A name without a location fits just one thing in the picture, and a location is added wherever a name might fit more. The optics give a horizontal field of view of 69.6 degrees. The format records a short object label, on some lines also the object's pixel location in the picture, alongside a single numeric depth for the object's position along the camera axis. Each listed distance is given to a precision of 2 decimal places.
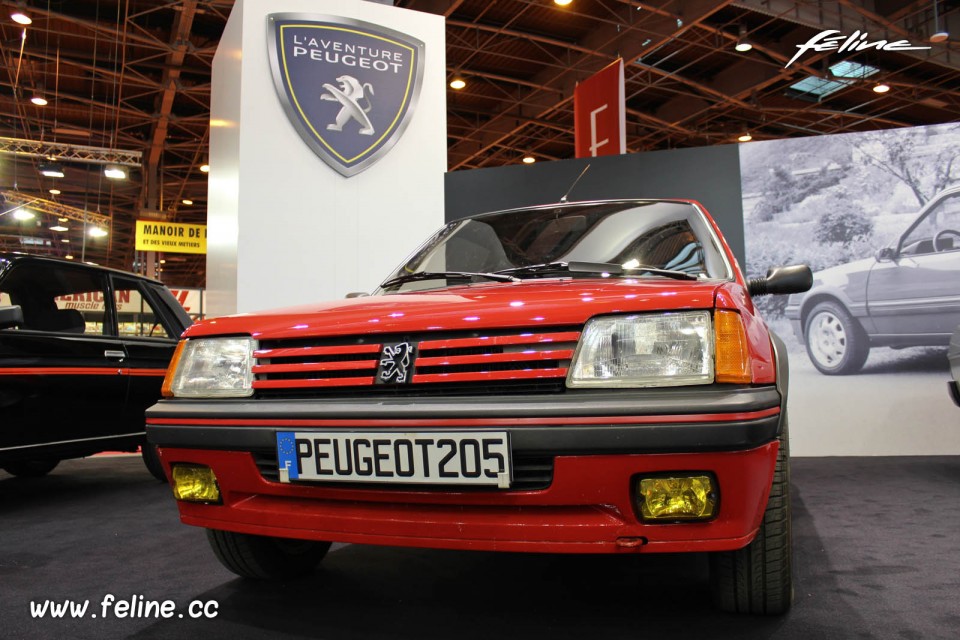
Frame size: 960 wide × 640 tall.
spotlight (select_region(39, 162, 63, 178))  12.98
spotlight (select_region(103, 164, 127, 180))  13.43
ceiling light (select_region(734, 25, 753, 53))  11.12
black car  3.18
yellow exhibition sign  15.69
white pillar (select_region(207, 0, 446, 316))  4.84
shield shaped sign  4.98
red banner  6.36
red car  1.33
